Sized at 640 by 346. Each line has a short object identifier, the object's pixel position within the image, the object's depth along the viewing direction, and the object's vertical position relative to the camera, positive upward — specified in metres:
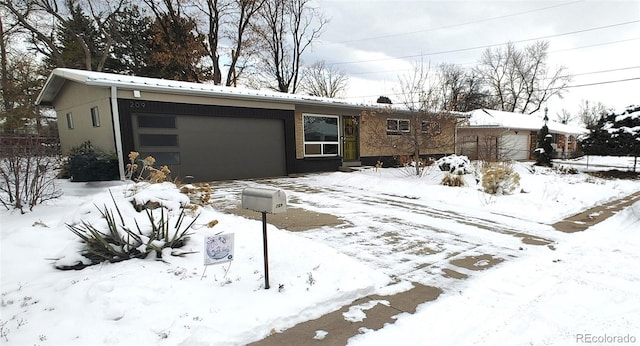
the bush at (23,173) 4.74 -0.28
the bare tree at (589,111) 47.91 +3.94
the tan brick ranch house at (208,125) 8.62 +0.77
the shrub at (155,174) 4.41 -0.35
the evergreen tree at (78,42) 17.94 +6.57
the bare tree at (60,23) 17.39 +7.55
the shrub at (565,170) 13.67 -1.46
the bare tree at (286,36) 23.28 +8.40
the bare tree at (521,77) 34.06 +6.80
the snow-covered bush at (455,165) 9.06 -0.71
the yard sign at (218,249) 2.79 -0.91
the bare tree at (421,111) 9.73 +0.94
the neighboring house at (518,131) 20.50 +0.55
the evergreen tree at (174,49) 19.14 +6.20
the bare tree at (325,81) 28.80 +5.97
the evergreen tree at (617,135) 12.87 +0.01
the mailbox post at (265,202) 2.68 -0.48
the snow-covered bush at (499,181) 7.32 -0.99
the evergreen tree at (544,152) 17.95 -0.83
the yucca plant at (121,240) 3.06 -0.89
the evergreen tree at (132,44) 19.30 +6.60
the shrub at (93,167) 8.42 -0.39
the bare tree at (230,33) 20.91 +7.94
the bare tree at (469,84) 32.28 +6.19
